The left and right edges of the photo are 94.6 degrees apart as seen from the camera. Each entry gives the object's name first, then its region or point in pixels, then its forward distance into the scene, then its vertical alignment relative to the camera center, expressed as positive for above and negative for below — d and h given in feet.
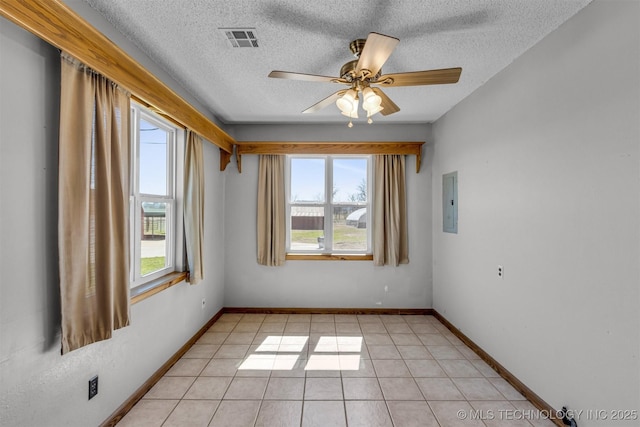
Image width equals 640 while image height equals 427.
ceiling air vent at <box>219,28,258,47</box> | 6.46 +4.09
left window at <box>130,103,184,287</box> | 7.86 +0.61
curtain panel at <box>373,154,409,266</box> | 13.23 +0.14
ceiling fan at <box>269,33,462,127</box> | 5.95 +2.95
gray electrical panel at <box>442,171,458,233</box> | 11.39 +0.54
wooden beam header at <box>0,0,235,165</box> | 4.23 +3.00
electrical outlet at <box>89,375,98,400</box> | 5.87 -3.41
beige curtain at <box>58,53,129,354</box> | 4.98 +0.21
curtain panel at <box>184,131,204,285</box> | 9.78 +0.36
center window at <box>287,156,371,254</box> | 14.05 +0.54
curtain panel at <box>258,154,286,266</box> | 13.29 -0.02
